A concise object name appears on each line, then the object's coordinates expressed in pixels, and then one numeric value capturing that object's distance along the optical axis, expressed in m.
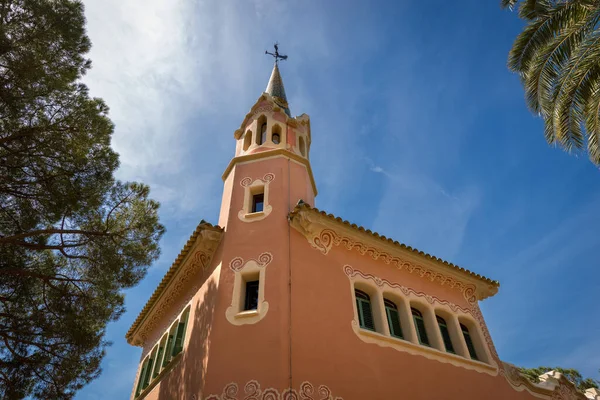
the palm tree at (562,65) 8.83
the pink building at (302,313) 8.17
